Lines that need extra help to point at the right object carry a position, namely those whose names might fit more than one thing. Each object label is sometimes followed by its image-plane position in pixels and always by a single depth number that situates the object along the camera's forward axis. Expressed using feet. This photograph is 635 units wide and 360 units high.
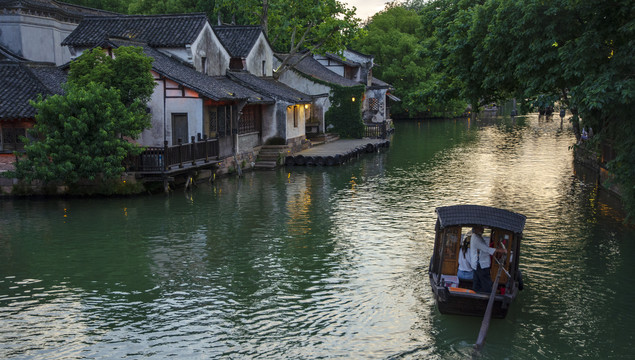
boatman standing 47.73
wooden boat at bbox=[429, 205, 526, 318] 46.42
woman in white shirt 48.98
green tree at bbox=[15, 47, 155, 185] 91.56
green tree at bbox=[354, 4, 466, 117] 291.58
